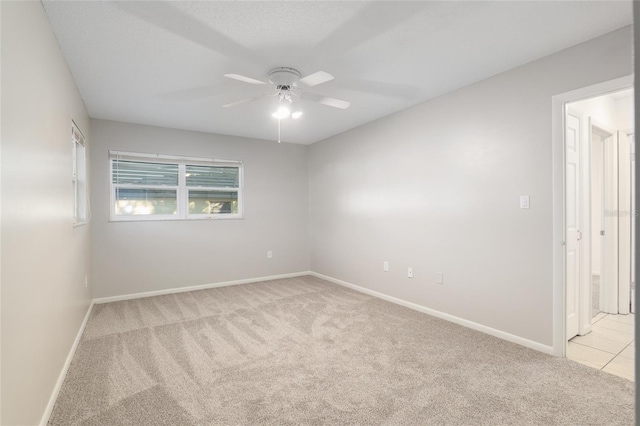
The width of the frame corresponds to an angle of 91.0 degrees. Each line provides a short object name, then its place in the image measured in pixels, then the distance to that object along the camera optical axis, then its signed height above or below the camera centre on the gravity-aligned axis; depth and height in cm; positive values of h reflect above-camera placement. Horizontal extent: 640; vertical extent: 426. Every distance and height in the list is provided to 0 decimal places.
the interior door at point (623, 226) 363 -20
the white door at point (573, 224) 285 -14
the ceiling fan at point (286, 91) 267 +108
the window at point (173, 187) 435 +38
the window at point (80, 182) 329 +34
